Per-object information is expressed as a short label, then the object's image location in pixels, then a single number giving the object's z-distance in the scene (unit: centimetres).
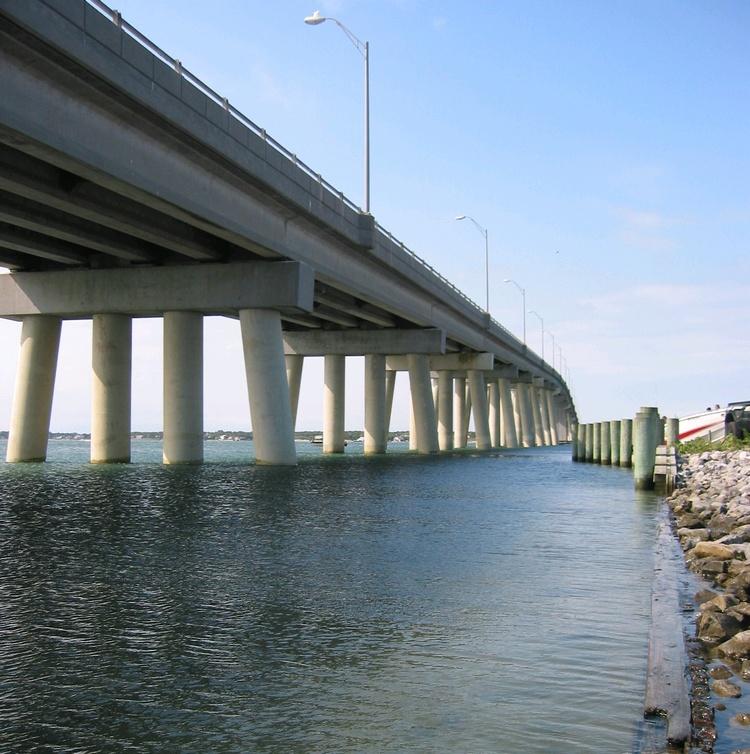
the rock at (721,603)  1025
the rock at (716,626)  950
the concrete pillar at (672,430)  4106
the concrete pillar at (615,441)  4809
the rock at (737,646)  872
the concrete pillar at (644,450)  3016
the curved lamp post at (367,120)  4859
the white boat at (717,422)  5294
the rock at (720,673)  814
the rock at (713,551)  1400
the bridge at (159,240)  2366
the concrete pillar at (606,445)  5050
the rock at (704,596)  1121
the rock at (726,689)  763
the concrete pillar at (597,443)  5331
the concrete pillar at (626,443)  4434
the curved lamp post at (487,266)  9431
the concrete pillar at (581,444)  5813
